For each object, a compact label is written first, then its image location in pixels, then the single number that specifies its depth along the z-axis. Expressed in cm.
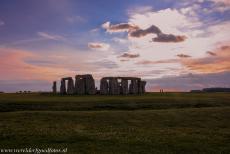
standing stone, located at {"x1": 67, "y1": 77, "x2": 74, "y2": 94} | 7219
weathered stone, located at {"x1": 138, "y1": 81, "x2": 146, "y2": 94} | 7788
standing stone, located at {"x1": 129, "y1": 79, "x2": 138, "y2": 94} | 7612
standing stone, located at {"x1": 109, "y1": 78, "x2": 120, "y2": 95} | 7231
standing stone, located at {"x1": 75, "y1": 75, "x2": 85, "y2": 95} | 7181
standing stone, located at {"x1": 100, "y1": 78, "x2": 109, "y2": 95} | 7260
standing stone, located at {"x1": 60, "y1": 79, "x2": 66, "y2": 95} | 7449
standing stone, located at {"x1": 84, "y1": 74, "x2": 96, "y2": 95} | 7150
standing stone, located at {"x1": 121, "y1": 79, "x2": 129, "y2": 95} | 7306
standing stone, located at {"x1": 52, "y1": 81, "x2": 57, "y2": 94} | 7731
